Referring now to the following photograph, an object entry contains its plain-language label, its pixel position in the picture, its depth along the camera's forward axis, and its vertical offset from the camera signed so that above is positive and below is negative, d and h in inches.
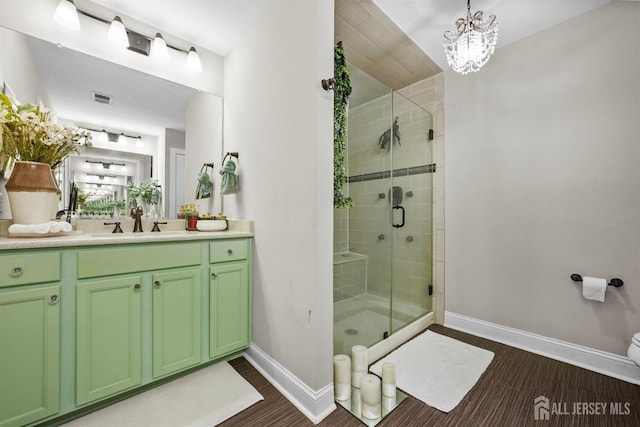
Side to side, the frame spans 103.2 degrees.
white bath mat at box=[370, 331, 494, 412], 59.9 -42.3
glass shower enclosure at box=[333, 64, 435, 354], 83.0 -1.1
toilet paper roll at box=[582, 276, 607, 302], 67.4 -19.5
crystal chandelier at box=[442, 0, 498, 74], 63.6 +44.7
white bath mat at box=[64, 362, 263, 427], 51.1 -41.6
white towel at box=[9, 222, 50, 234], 49.4 -2.7
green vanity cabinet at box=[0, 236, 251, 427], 43.6 -21.6
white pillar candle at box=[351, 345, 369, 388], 62.6 -37.1
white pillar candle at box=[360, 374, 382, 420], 53.4 -39.3
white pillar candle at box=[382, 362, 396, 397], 58.2 -38.0
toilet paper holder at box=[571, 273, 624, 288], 66.5 -17.8
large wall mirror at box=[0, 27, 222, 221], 61.8 +29.5
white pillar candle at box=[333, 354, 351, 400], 58.4 -38.0
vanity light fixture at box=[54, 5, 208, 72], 61.5 +50.1
